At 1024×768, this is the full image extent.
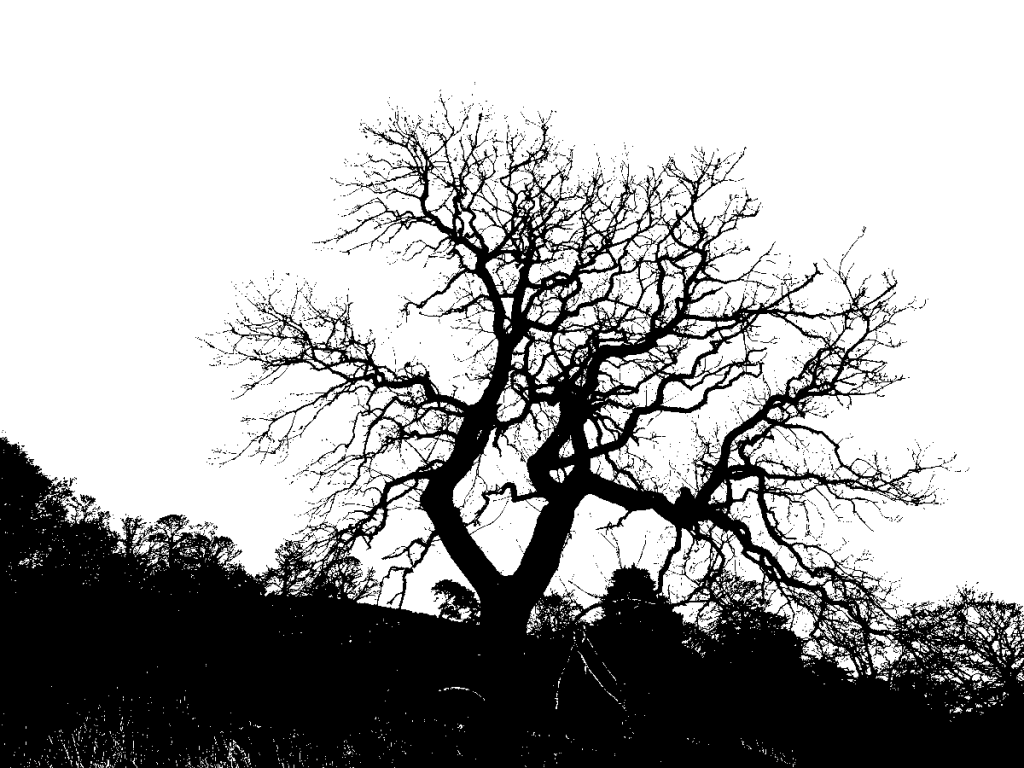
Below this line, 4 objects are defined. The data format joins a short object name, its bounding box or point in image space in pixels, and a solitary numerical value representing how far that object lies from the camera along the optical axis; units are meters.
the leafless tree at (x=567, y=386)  10.30
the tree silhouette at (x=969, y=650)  8.98
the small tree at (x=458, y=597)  22.87
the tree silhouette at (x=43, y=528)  28.02
